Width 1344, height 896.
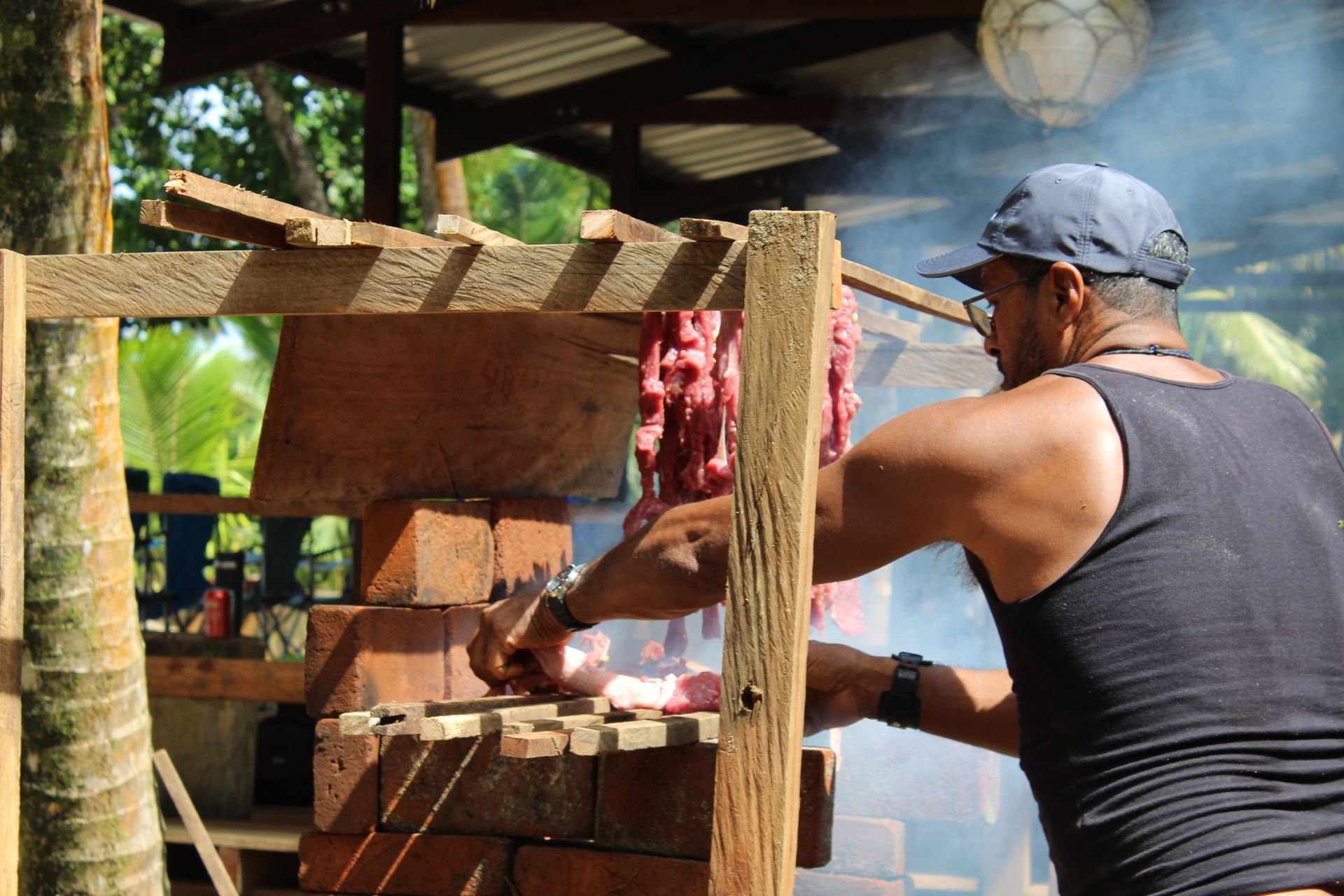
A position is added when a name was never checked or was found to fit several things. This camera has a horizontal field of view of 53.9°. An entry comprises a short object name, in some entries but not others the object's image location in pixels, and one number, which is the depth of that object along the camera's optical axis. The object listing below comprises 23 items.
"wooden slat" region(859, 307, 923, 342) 4.48
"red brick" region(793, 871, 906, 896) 4.50
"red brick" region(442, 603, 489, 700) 3.63
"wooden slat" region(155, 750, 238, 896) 5.41
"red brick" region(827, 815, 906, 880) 4.70
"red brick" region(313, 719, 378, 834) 3.33
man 2.07
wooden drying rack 2.08
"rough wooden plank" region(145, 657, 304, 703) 6.09
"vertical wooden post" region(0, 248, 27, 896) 2.54
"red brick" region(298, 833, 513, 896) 3.26
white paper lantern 4.98
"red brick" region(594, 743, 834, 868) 3.04
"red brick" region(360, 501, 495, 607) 3.51
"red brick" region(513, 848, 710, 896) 3.05
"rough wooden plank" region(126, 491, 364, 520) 5.77
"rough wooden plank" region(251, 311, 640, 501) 3.29
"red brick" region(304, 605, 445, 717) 3.43
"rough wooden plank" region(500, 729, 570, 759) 2.47
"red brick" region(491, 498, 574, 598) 3.86
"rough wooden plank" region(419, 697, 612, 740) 2.55
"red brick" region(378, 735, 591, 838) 3.21
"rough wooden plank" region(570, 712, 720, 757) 2.46
